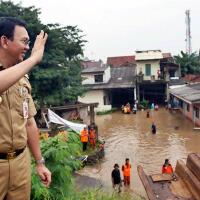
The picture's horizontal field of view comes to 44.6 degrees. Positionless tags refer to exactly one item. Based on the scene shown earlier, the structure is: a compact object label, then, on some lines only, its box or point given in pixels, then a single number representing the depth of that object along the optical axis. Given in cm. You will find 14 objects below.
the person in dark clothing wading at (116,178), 776
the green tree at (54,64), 1265
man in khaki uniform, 166
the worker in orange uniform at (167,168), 758
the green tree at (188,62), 2833
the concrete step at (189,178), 354
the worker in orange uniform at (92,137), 1116
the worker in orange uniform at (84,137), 1056
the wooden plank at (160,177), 421
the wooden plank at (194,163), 392
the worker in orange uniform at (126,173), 812
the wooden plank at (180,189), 369
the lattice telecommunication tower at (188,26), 3624
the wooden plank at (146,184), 362
